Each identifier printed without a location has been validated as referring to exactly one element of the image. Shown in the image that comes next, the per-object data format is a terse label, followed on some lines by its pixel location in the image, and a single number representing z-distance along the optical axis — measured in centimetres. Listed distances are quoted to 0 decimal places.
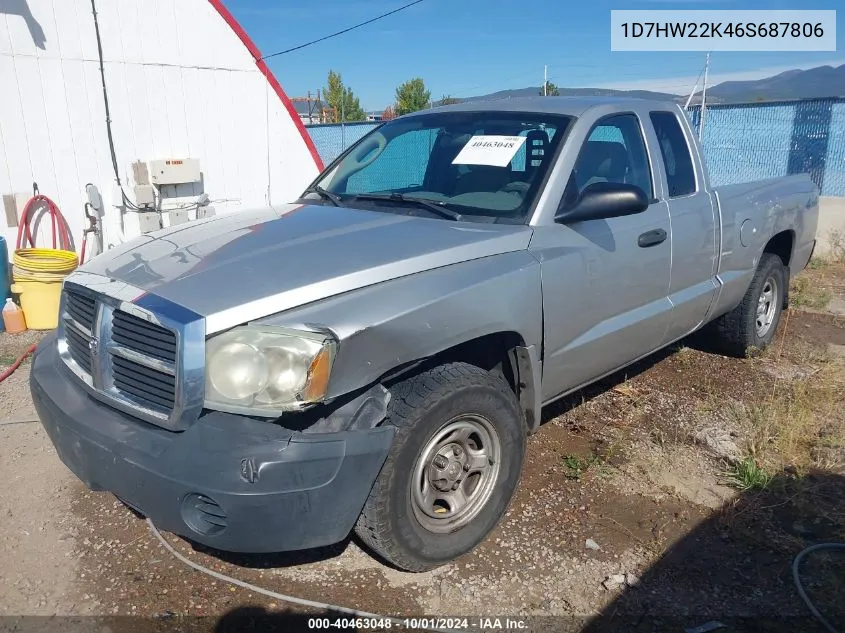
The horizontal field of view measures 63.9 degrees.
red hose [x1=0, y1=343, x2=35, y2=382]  504
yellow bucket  628
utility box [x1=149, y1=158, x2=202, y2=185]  778
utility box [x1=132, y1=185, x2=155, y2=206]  767
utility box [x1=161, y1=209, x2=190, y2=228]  786
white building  690
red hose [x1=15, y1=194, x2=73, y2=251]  700
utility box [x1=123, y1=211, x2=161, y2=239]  766
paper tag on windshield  341
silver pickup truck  229
